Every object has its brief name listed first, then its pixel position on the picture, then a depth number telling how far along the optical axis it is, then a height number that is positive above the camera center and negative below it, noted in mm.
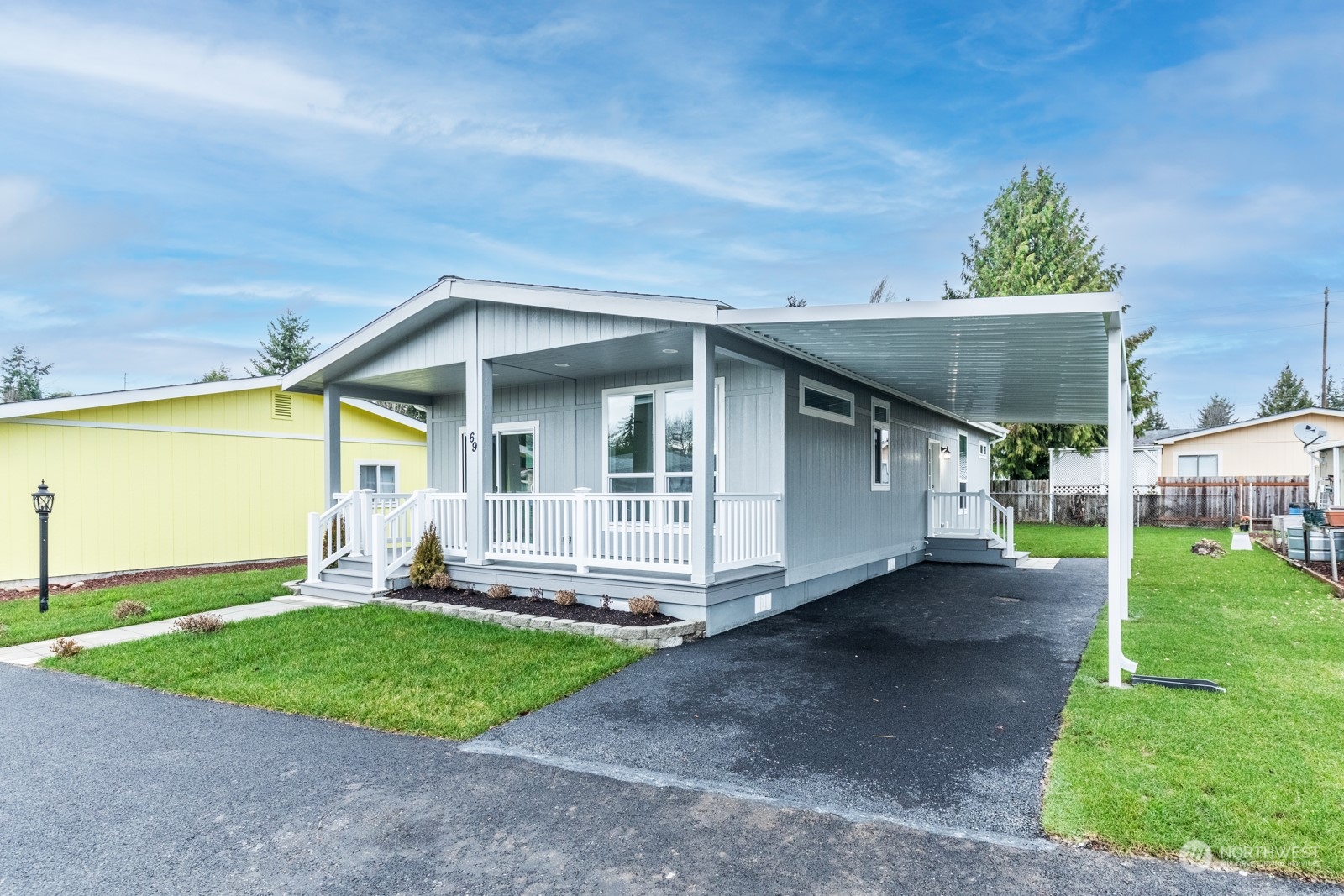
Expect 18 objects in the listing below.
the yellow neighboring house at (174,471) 10977 -135
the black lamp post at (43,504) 9195 -523
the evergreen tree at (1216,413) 60312 +3997
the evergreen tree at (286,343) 34375 +5938
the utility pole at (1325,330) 37500 +6923
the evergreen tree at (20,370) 42438 +5693
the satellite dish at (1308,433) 15750 +581
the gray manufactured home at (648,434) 7051 +371
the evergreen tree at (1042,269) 24453 +6901
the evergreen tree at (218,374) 41222 +5381
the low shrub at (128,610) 7934 -1677
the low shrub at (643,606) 6957 -1440
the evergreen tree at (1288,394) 46250 +4354
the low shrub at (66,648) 6395 -1701
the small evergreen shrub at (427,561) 8828 -1249
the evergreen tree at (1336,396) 47156 +4227
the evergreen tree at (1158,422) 36944 +2290
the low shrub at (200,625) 7125 -1660
